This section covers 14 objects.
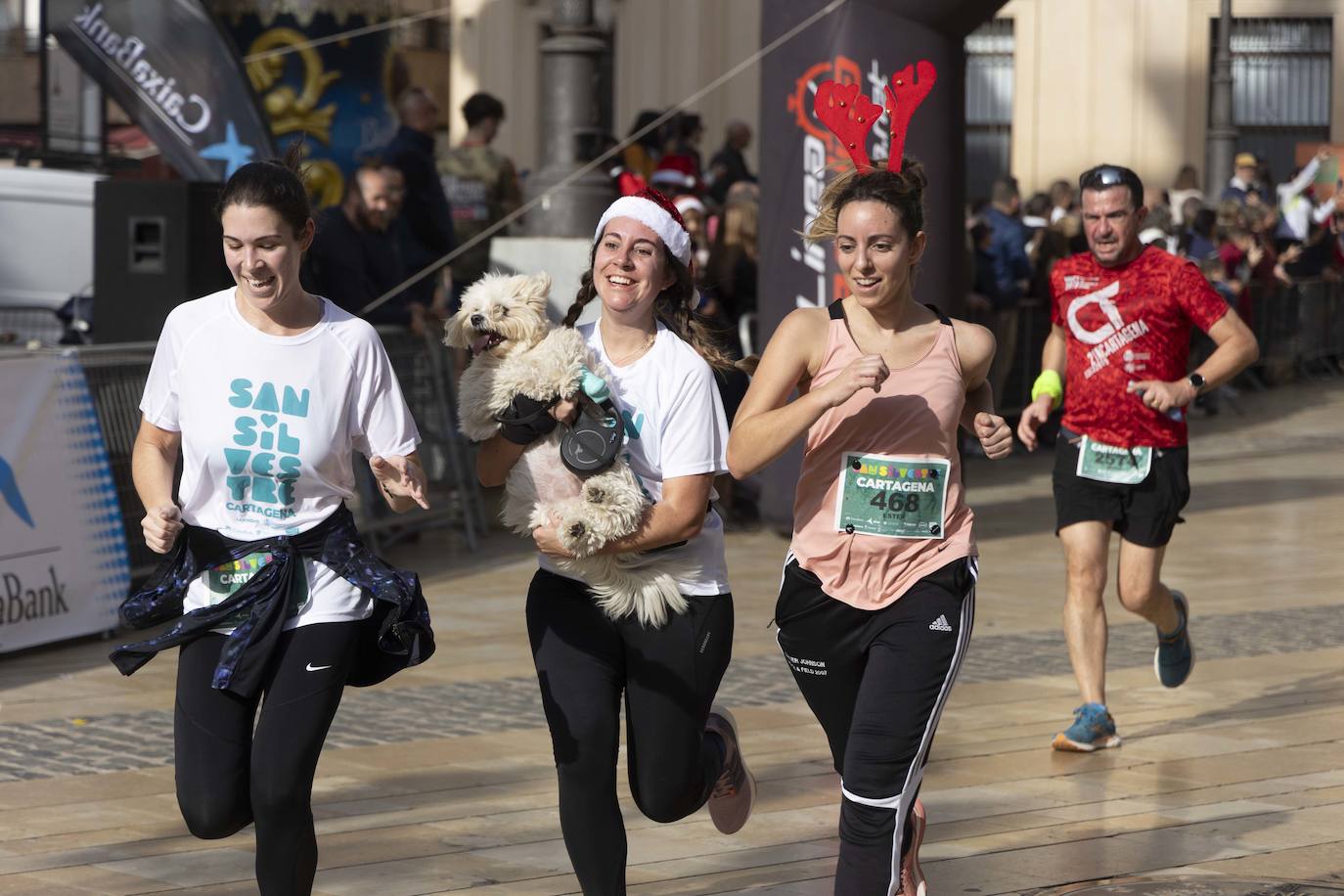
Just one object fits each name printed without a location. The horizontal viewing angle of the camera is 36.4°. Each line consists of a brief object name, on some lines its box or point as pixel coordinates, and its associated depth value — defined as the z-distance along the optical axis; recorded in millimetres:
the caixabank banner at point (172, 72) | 12828
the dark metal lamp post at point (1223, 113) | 25625
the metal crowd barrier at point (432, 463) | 11719
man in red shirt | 7371
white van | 16312
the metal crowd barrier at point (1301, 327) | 22578
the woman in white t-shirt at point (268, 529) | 4625
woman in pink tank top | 4777
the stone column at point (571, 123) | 14086
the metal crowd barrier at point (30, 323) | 15516
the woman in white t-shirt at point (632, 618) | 4875
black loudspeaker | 11266
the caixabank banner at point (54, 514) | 9016
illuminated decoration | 17359
